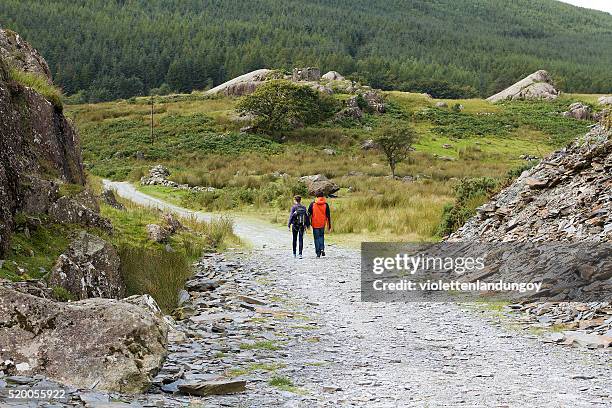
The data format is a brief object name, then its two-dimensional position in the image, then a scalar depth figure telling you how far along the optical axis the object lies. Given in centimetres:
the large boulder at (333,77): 11542
